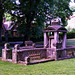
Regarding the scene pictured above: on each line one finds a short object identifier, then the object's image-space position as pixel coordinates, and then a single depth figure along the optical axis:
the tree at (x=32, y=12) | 23.81
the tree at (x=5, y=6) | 24.36
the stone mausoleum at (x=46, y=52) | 10.19
